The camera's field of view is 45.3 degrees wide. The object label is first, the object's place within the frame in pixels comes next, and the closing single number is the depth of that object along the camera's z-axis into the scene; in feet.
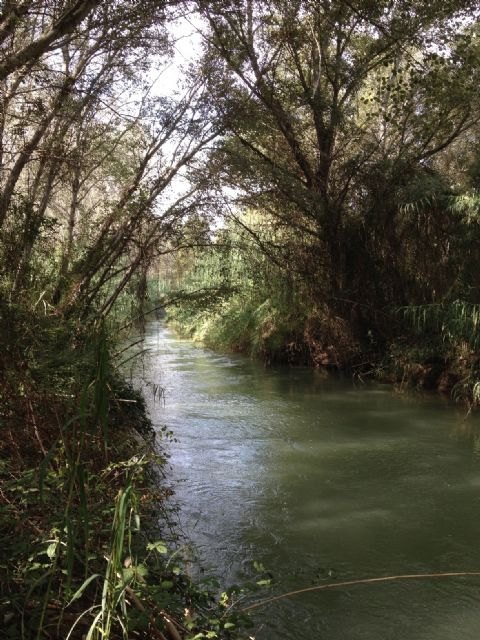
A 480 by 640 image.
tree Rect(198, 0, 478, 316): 29.86
